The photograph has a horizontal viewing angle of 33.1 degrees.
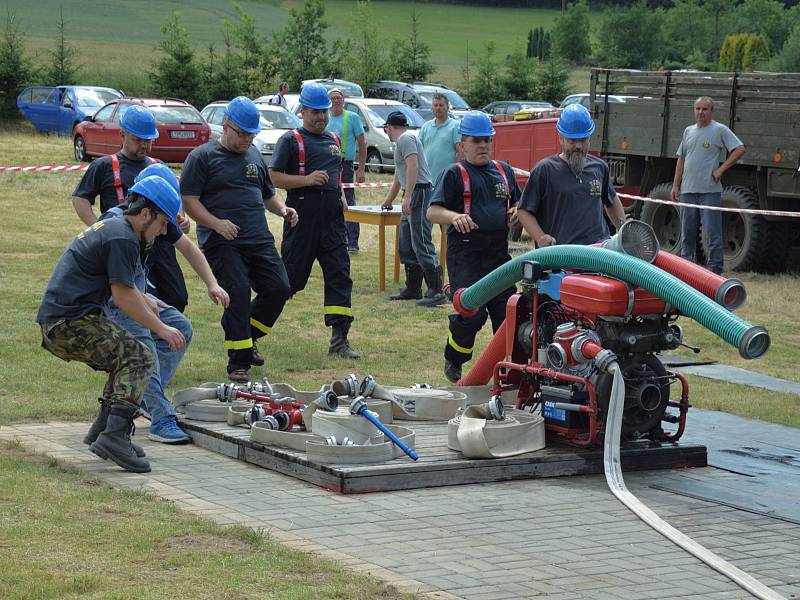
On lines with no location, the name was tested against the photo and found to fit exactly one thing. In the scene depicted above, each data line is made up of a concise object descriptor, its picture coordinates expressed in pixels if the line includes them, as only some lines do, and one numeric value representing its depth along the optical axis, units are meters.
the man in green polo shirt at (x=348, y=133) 16.48
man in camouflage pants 6.71
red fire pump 7.05
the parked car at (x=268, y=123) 27.97
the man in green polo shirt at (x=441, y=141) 14.02
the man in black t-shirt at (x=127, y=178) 8.58
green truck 15.98
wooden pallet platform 6.71
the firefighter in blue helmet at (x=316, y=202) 10.55
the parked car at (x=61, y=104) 35.66
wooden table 14.33
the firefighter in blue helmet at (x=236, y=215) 9.41
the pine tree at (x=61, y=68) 44.81
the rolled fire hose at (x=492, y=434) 6.96
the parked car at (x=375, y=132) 29.28
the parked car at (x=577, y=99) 34.33
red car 28.67
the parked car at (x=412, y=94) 39.00
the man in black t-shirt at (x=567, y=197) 8.59
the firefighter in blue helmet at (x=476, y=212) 9.14
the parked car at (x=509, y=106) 40.06
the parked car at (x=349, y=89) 41.22
